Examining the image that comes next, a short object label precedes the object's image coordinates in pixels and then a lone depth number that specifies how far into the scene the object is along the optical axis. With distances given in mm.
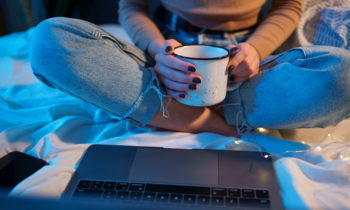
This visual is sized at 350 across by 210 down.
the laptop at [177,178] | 473
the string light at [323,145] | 583
